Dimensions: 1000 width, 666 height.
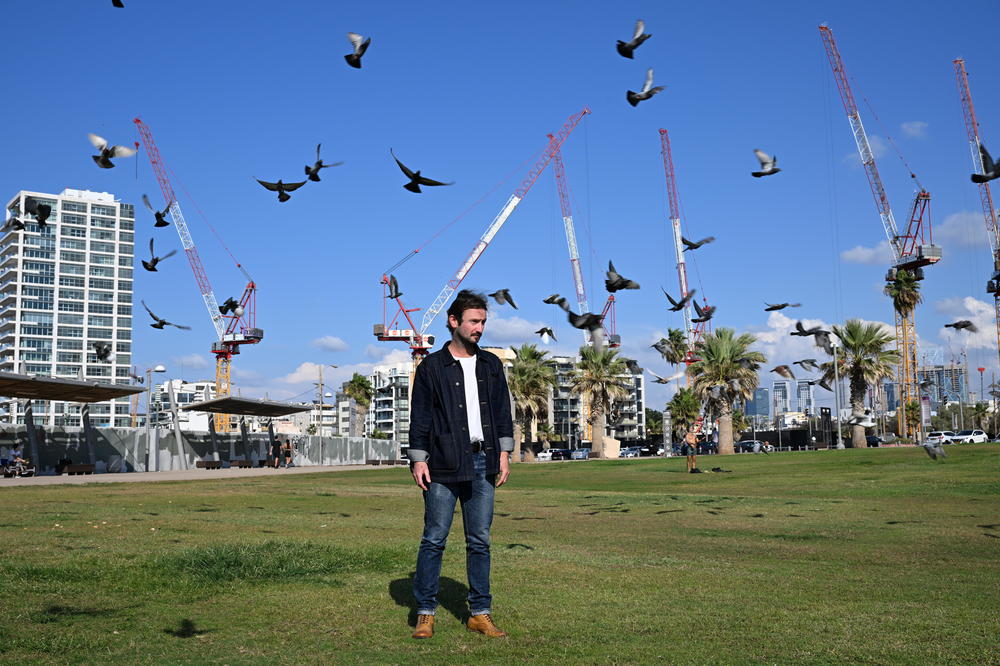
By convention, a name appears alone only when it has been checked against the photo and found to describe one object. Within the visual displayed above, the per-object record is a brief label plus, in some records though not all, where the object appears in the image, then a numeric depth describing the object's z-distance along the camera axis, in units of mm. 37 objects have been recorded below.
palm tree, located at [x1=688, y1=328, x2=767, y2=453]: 73250
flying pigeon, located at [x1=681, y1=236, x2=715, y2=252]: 28777
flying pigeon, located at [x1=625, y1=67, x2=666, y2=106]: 20859
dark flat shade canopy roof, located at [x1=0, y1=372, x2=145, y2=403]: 40438
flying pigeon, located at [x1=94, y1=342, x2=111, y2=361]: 37578
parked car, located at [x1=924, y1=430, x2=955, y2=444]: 85094
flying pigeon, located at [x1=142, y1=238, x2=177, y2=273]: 24377
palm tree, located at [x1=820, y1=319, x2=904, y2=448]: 67375
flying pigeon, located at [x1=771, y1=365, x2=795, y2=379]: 45575
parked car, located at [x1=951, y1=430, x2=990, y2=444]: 87338
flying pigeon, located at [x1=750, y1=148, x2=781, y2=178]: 22766
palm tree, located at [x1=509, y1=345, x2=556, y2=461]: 87188
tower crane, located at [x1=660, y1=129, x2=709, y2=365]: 164125
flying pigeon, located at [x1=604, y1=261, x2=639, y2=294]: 23375
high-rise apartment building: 186900
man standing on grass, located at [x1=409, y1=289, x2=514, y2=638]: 5984
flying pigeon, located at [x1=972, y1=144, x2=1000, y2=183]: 22223
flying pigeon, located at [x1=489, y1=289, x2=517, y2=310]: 26844
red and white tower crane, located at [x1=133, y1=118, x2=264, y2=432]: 145862
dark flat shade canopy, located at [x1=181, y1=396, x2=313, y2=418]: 52672
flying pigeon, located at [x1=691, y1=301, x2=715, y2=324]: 30797
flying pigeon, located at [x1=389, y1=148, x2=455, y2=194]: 15914
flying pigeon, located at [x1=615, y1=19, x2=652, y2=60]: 19359
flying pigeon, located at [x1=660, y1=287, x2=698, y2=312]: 26614
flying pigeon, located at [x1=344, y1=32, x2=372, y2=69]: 17984
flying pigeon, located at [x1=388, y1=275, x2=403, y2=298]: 27130
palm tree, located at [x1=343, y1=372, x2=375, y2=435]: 122500
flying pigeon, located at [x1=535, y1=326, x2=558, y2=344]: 34594
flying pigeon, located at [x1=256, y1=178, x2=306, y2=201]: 18528
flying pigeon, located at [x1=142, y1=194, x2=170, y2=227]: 24094
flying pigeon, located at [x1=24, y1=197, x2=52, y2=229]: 18719
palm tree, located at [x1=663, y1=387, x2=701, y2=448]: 119112
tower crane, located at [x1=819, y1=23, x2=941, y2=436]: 108875
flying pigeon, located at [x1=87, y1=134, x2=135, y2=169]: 19969
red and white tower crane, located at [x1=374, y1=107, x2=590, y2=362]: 155375
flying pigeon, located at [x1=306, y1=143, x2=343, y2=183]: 19047
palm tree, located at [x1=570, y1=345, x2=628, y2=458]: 85125
